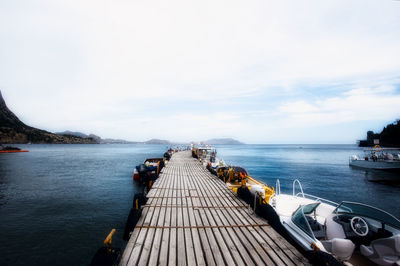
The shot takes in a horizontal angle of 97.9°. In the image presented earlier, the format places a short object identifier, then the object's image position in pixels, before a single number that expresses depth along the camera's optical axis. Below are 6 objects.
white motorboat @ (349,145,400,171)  36.91
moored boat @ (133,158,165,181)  21.57
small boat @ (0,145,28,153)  84.65
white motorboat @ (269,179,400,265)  5.04
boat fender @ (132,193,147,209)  8.03
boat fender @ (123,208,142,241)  6.00
